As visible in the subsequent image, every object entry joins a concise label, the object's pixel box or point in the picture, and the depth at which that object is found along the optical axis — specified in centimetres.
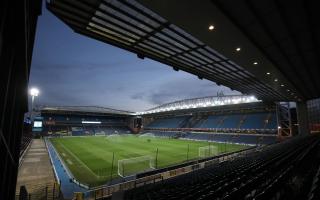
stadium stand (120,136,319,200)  446
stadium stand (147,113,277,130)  4341
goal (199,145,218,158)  2762
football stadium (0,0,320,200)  442
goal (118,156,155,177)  1844
